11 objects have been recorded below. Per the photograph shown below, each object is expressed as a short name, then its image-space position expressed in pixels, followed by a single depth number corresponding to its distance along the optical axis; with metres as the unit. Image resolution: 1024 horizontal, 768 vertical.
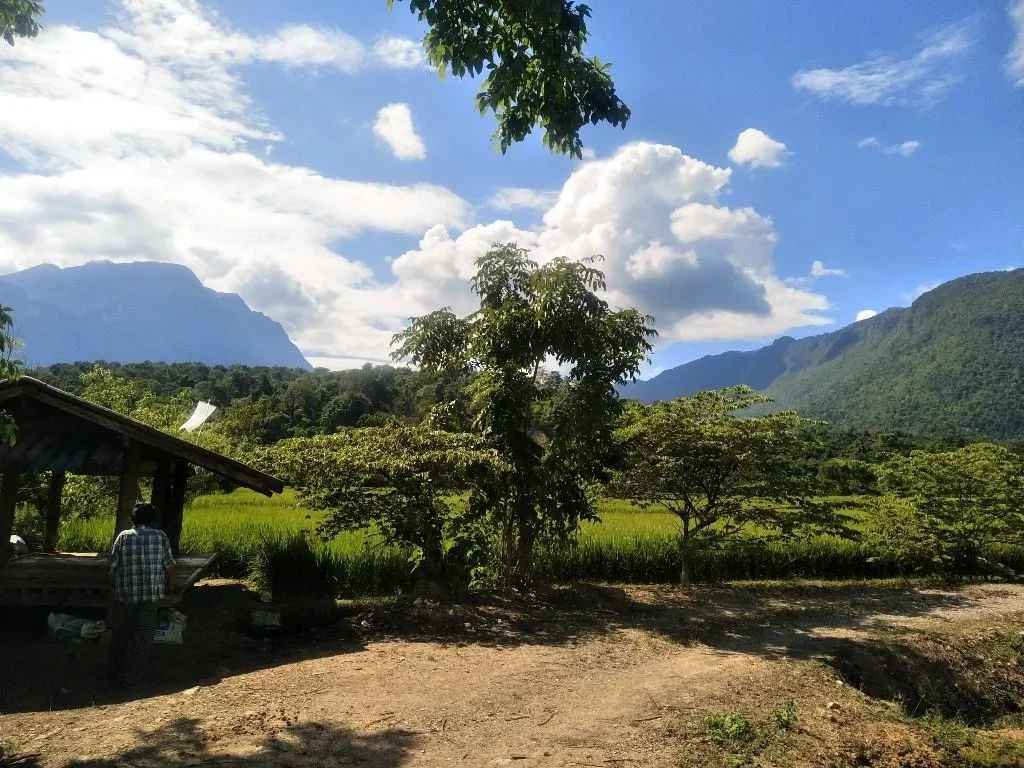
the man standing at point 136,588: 6.43
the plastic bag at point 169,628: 7.82
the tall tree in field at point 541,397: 9.80
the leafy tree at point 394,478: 8.83
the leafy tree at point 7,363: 3.95
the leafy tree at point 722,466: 11.95
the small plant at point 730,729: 5.24
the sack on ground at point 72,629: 7.71
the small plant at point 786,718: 5.60
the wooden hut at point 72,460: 7.89
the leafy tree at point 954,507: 14.67
